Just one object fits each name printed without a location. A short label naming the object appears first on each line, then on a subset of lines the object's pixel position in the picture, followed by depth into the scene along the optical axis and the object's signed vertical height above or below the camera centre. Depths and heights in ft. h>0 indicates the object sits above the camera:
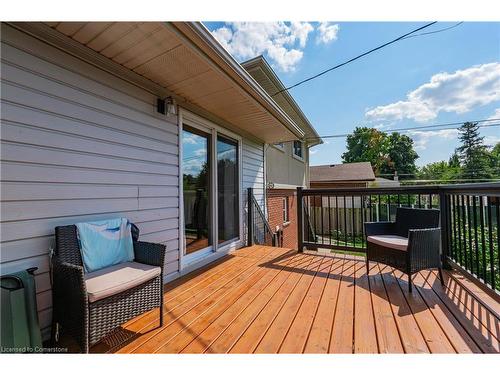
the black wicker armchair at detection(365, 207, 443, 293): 8.00 -2.00
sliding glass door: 10.84 +0.20
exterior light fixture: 9.16 +3.55
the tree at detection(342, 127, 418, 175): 98.22 +17.94
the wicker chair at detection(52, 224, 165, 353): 4.70 -2.45
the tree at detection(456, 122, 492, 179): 110.48 +18.60
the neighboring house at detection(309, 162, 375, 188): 52.82 +3.45
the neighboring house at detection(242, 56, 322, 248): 20.24 +2.86
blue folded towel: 6.10 -1.38
